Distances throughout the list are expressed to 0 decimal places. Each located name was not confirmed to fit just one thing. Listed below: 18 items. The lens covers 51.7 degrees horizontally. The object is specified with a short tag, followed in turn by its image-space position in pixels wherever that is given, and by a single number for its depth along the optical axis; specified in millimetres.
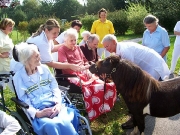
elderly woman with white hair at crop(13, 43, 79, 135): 2268
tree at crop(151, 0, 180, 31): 15348
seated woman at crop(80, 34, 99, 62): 3957
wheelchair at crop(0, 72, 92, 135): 2342
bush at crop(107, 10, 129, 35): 15537
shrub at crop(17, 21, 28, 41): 14330
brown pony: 2626
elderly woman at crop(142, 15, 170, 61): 4059
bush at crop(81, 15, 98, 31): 17297
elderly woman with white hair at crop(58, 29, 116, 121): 3136
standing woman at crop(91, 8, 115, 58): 5778
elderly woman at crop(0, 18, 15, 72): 3603
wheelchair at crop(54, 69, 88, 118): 3174
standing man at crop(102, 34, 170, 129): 3112
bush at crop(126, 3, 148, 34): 14958
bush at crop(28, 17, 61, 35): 15147
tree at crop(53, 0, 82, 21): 32140
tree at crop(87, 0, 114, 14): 27690
